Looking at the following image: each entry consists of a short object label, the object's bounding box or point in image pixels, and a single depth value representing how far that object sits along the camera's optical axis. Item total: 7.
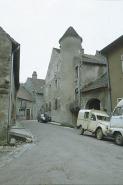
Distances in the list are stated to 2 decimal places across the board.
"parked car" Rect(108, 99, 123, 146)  9.31
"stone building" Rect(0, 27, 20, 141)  9.09
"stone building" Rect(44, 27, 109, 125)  22.00
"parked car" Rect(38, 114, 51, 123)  27.08
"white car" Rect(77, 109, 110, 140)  11.31
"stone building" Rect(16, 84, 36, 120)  37.22
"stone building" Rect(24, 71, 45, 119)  38.78
